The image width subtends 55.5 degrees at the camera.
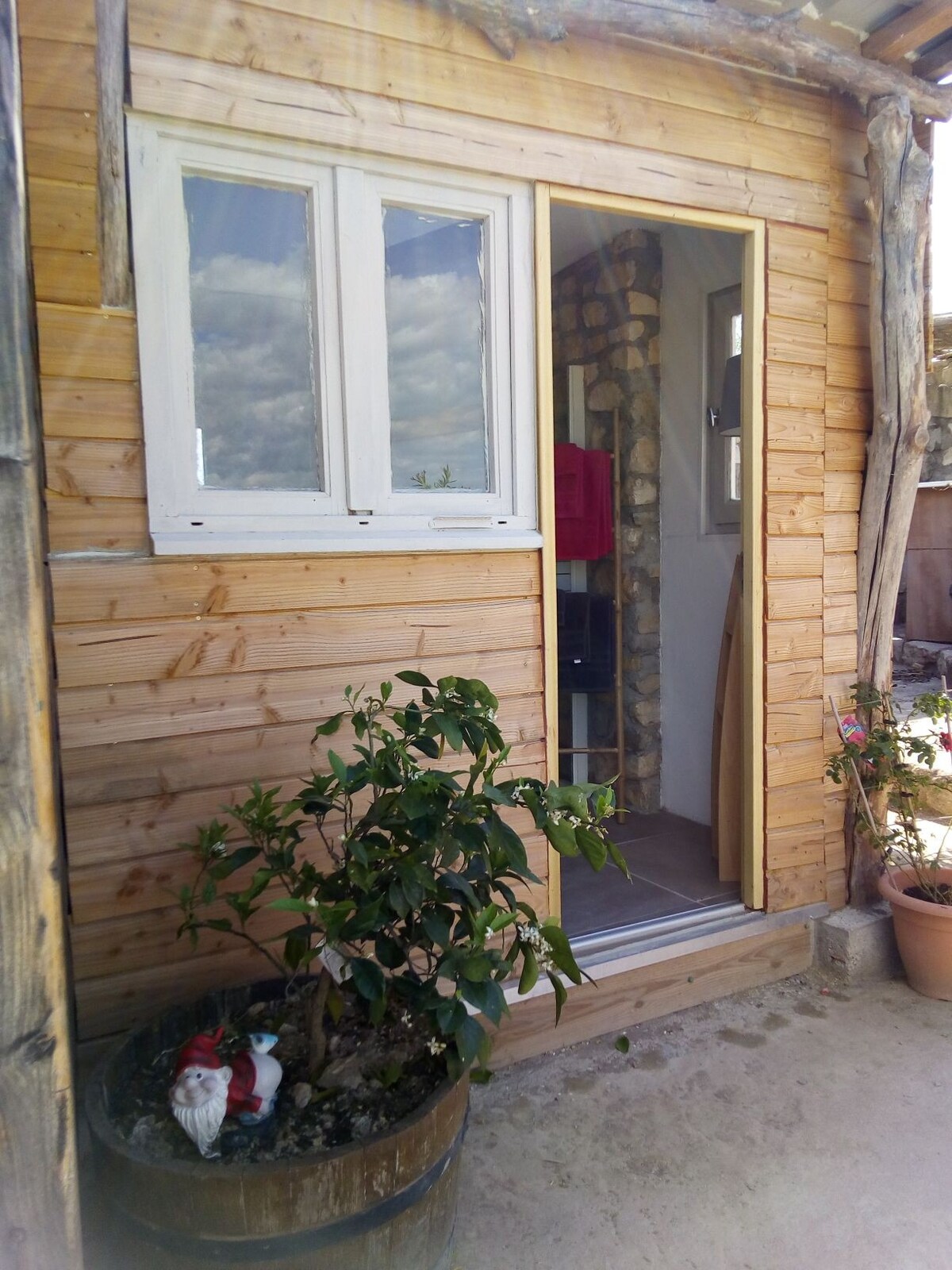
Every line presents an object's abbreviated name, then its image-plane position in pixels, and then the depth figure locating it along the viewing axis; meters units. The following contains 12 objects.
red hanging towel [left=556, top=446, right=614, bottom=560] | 4.41
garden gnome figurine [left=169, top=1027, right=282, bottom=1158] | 1.63
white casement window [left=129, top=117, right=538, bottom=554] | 2.17
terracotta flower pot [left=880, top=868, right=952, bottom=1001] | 3.04
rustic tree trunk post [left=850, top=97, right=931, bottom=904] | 3.10
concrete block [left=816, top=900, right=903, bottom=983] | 3.25
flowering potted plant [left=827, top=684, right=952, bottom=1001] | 3.09
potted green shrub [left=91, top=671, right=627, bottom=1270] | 1.55
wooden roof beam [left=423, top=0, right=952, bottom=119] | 2.45
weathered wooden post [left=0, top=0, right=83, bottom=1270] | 1.09
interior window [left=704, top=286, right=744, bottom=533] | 4.09
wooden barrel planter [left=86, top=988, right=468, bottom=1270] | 1.53
